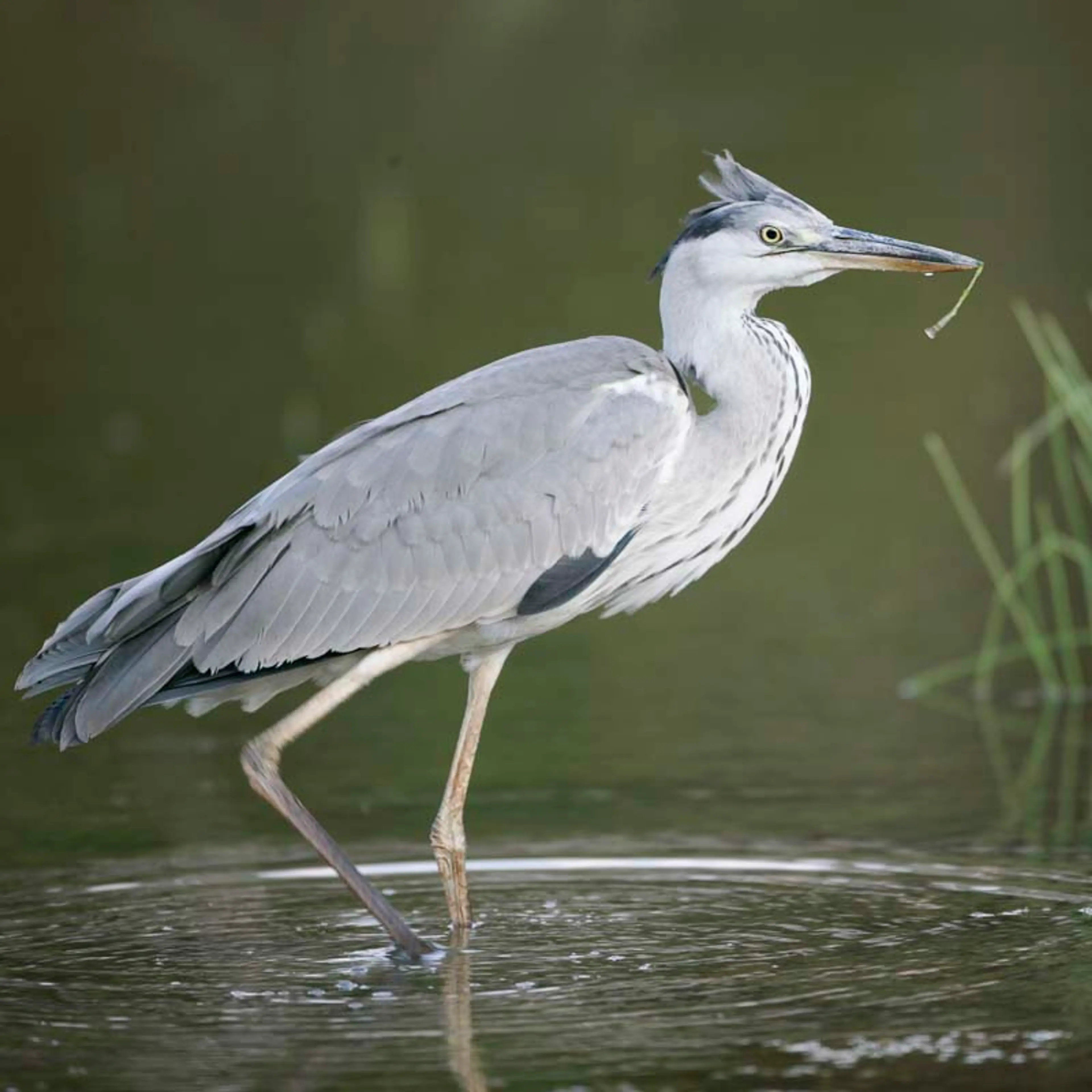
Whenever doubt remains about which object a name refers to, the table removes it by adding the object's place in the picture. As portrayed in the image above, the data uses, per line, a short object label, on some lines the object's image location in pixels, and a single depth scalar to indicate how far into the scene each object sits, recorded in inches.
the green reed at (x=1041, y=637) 670.5
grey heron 571.2
